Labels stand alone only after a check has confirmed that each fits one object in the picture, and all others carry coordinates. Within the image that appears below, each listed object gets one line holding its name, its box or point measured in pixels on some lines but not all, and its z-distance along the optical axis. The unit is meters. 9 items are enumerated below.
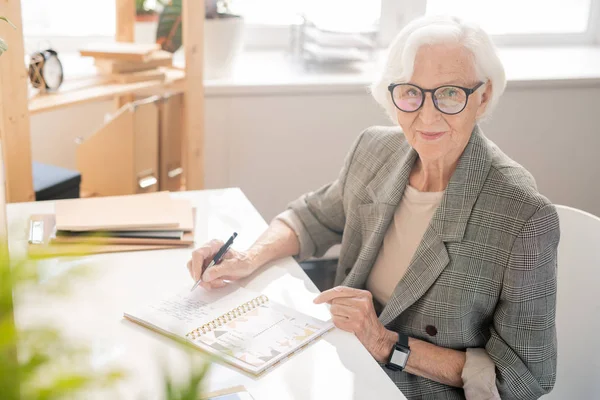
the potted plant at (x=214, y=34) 2.55
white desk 1.14
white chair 1.51
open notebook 1.21
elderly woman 1.37
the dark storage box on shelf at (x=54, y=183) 2.09
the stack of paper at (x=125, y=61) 2.25
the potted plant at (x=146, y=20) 2.70
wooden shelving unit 1.85
